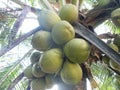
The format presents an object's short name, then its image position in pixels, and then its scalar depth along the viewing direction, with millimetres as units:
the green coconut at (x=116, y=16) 1756
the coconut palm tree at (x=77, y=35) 1585
